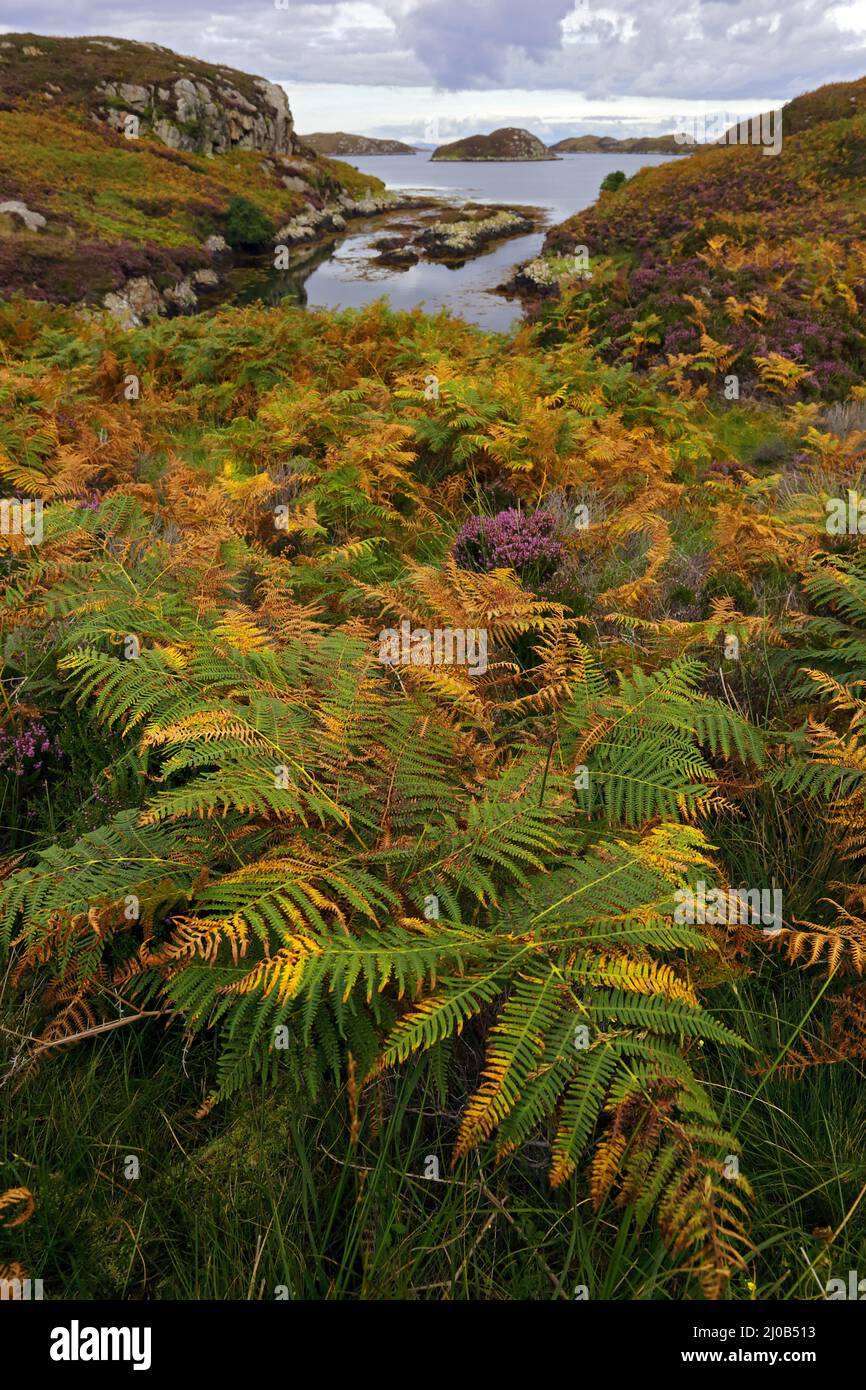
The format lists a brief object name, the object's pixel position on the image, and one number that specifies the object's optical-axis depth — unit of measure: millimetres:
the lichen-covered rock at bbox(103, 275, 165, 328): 20984
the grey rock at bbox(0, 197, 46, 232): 23572
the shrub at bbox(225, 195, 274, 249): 33531
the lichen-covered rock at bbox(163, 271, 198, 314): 23516
